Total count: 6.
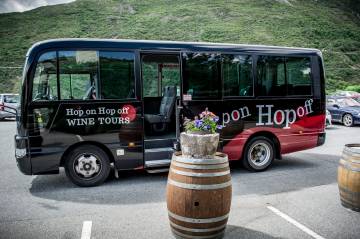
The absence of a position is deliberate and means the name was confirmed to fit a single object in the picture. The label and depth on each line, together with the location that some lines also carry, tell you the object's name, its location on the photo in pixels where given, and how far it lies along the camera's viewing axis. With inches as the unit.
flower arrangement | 200.7
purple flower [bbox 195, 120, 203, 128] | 201.6
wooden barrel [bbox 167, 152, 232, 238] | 167.3
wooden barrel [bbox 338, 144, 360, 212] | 211.0
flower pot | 179.9
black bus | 262.1
